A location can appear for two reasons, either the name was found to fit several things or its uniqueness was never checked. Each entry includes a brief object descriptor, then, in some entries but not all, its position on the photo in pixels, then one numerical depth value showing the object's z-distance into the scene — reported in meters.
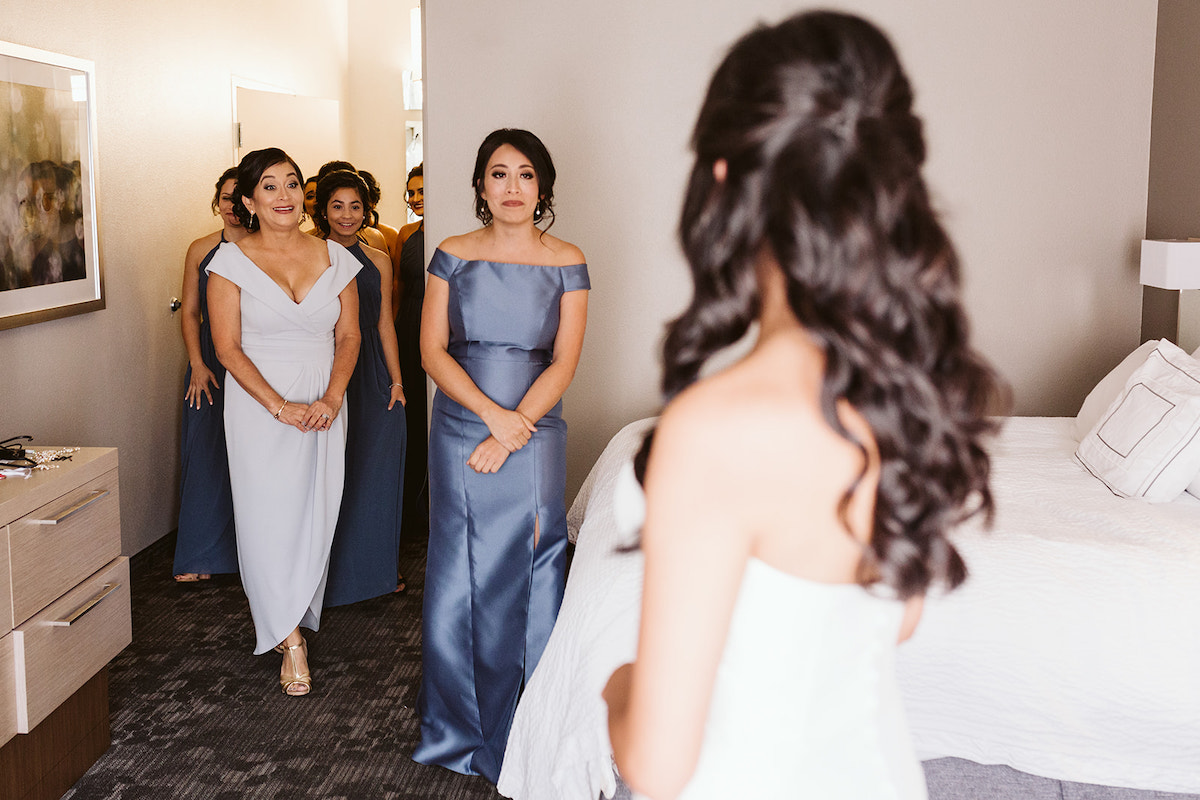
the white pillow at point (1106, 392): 3.29
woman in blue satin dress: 2.79
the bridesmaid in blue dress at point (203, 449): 4.30
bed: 2.14
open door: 5.51
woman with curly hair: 0.86
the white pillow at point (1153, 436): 2.73
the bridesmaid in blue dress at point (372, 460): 4.04
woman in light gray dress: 3.27
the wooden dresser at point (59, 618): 2.37
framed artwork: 3.36
